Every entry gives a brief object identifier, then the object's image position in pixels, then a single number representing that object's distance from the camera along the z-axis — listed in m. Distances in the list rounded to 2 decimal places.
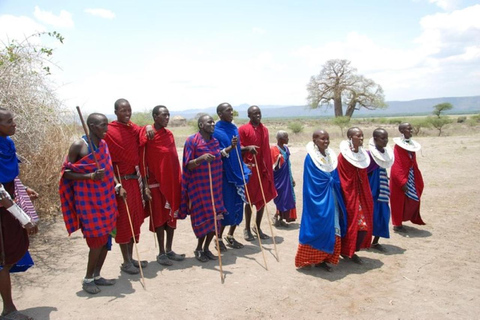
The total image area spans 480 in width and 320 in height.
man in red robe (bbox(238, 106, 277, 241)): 5.88
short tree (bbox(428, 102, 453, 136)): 25.63
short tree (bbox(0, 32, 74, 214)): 5.36
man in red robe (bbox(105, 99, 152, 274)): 4.50
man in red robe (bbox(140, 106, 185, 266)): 4.81
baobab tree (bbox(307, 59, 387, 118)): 35.83
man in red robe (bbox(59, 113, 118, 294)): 3.86
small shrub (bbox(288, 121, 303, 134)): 27.44
